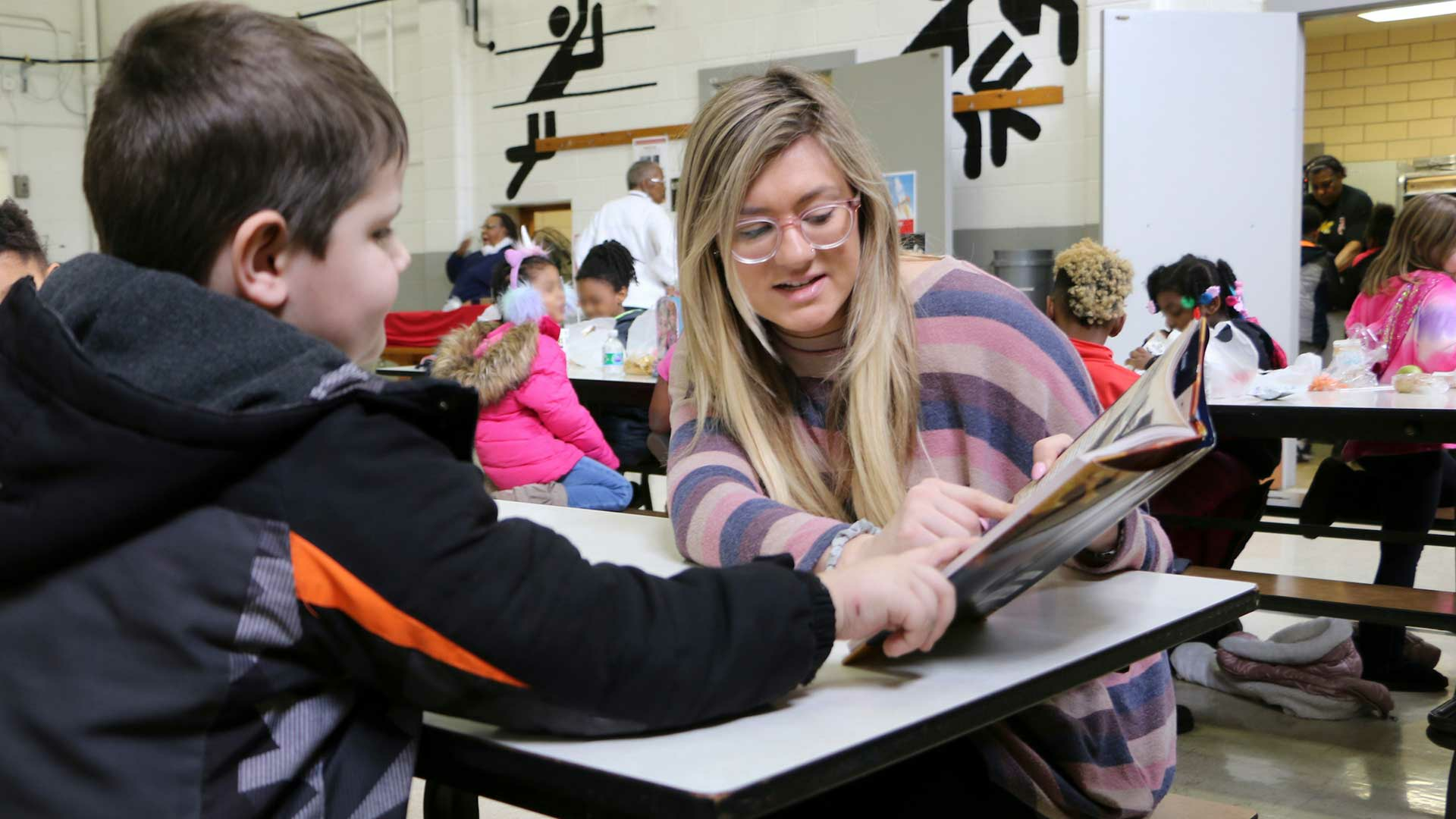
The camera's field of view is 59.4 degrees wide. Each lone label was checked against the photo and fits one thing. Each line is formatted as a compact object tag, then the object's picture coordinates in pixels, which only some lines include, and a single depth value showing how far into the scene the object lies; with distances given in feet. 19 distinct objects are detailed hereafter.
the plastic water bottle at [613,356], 15.49
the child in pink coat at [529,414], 11.31
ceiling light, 24.17
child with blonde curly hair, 10.65
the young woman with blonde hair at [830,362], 4.08
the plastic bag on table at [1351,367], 11.34
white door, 19.26
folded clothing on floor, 9.61
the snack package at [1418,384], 10.19
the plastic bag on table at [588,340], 16.02
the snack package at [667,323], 14.23
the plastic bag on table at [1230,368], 10.68
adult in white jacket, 22.66
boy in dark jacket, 2.20
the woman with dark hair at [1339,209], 24.71
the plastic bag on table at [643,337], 15.37
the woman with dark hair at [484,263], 26.32
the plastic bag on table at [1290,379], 10.19
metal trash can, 19.76
